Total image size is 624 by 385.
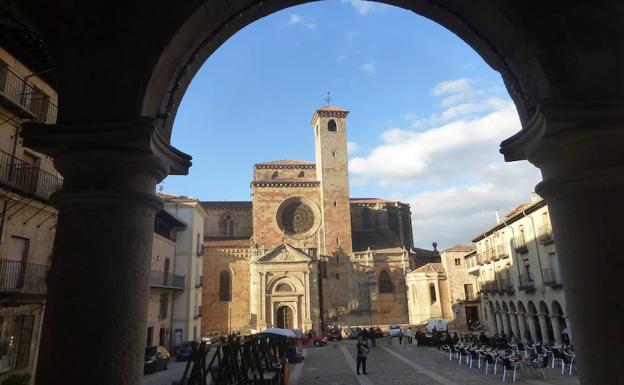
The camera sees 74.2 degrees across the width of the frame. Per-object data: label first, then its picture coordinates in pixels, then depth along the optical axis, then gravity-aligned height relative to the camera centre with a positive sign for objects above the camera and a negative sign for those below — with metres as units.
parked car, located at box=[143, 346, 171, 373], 16.66 -2.36
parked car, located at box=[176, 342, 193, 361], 21.83 -2.60
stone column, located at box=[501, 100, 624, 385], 2.34 +0.48
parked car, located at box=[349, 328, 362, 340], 33.44 -2.91
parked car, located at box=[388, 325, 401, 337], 32.08 -2.69
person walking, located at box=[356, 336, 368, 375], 14.85 -1.97
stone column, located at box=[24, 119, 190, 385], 2.31 +0.30
